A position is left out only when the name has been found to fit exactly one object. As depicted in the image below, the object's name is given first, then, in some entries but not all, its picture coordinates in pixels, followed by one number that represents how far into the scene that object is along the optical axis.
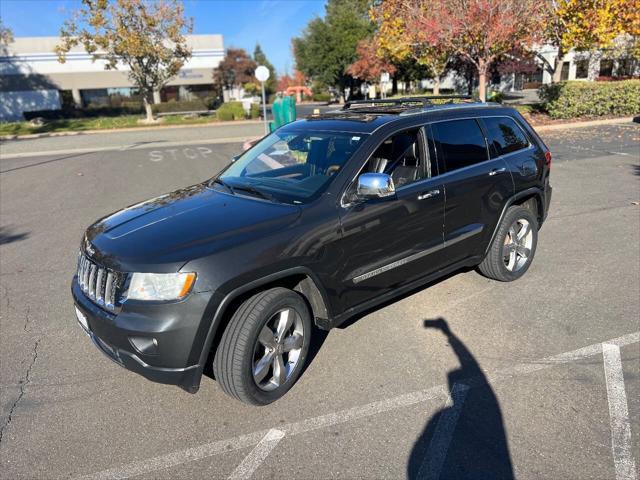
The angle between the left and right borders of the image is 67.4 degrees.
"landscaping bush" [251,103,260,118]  33.98
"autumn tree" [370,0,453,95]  19.17
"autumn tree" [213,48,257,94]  52.97
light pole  17.52
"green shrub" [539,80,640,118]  19.84
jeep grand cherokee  2.70
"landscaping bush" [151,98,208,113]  46.16
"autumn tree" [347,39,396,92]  37.22
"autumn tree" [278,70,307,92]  79.06
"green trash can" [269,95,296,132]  15.12
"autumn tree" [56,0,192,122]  29.12
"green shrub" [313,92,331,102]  64.12
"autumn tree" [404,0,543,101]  16.69
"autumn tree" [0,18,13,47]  35.12
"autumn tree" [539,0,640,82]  16.06
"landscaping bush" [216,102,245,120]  32.34
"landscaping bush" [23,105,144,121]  42.46
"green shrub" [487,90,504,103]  28.70
